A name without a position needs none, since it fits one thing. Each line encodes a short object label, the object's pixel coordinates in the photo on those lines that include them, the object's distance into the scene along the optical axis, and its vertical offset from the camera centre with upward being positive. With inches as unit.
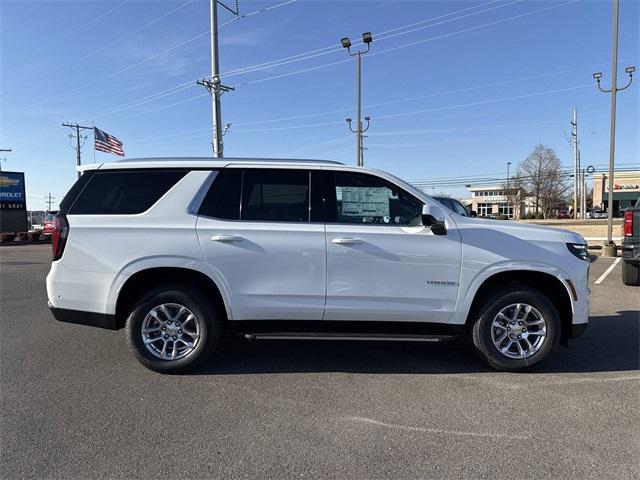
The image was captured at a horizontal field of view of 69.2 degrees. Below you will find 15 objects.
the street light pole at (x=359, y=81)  855.1 +266.9
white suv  172.7 -20.9
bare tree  2378.2 +174.6
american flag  1265.9 +206.3
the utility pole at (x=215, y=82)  763.2 +219.5
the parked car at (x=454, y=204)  494.0 +10.0
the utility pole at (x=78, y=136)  2207.2 +393.2
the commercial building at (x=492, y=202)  2728.8 +83.2
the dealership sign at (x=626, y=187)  2810.0 +147.7
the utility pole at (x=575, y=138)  2080.5 +334.3
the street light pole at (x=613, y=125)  581.9 +113.8
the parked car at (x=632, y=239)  332.5 -20.4
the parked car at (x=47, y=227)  1032.5 -21.2
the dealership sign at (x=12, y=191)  1152.8 +68.7
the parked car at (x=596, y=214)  2555.9 -15.5
